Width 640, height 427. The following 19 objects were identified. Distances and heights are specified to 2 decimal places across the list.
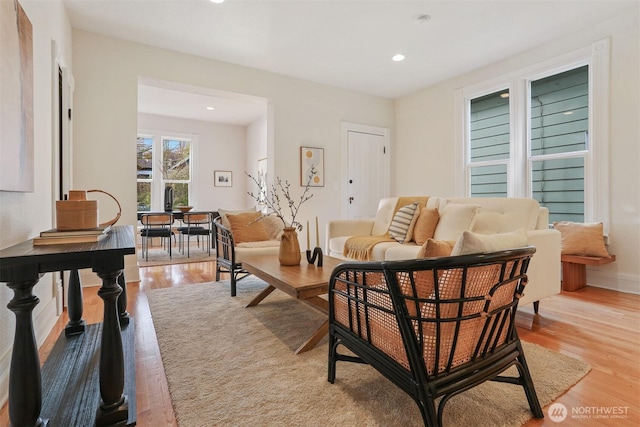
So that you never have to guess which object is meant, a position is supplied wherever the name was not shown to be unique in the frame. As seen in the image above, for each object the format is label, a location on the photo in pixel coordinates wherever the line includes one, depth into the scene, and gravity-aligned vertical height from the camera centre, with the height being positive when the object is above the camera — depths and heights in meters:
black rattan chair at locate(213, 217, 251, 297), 3.04 -0.42
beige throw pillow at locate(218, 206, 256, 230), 3.55 -0.03
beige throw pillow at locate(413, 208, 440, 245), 3.23 -0.13
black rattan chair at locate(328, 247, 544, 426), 1.06 -0.40
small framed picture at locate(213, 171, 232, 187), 7.73 +0.80
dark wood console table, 1.11 -0.53
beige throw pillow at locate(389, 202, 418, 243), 3.37 -0.12
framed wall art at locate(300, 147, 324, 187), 4.95 +0.72
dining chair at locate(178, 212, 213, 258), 5.54 -0.19
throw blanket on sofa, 3.30 -0.32
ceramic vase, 2.45 -0.27
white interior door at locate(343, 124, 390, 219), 5.45 +0.73
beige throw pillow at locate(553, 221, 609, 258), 3.23 -0.28
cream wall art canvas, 1.38 +0.53
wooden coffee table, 1.88 -0.42
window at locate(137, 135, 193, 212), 7.04 +0.94
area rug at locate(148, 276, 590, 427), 1.33 -0.83
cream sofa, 2.32 -0.17
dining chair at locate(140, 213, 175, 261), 5.06 -0.19
